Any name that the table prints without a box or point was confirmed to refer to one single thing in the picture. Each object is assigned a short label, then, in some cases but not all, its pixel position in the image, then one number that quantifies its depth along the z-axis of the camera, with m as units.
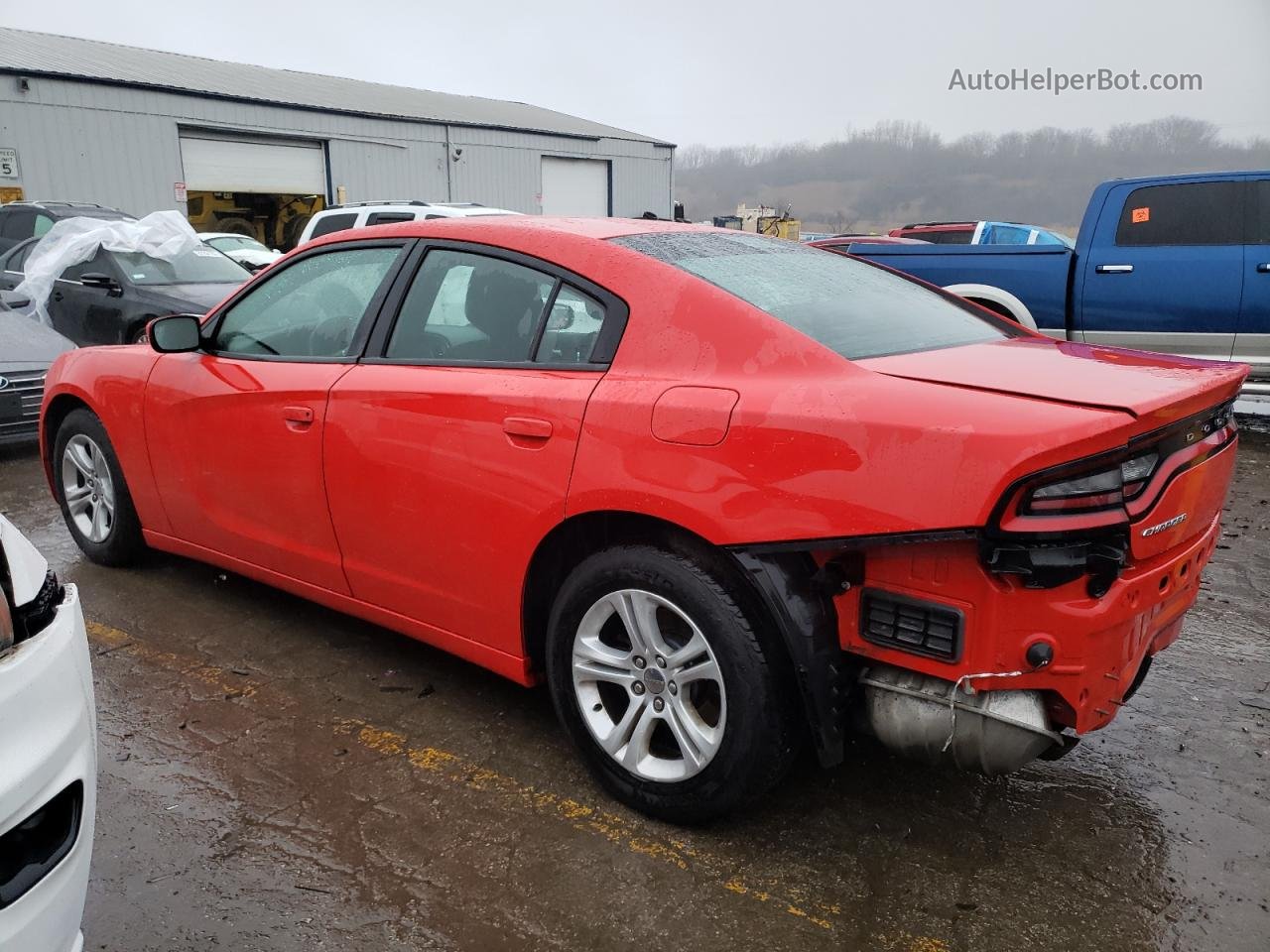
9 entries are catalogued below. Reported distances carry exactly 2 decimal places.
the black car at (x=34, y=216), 12.30
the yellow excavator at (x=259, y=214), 24.22
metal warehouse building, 19.72
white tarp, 9.90
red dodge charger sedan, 2.05
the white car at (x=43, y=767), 1.51
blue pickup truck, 7.31
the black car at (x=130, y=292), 9.14
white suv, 12.60
